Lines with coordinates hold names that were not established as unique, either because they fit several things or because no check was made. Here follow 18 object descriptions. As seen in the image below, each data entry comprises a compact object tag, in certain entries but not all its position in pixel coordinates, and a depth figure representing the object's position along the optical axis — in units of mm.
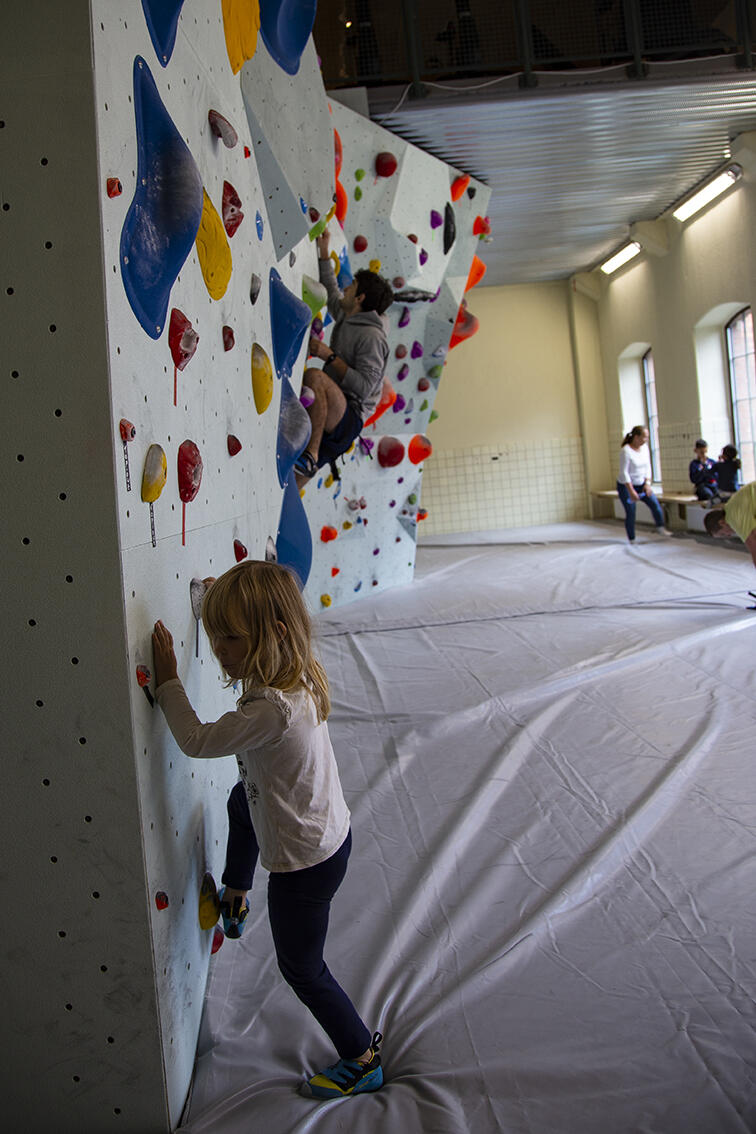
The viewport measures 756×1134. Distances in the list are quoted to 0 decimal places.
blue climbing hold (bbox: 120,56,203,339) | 1441
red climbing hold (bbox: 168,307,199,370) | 1662
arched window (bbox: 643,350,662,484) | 11867
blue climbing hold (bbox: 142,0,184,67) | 1564
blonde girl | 1555
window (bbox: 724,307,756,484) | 9031
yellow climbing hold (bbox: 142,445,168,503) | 1474
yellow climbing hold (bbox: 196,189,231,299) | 1966
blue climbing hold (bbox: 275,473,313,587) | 3584
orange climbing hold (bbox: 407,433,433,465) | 7062
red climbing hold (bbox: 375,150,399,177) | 5934
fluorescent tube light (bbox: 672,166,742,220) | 7981
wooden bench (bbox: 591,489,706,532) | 9688
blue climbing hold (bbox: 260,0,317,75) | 3001
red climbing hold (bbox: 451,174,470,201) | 7039
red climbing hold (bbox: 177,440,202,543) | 1723
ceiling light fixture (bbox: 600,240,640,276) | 10895
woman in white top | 9258
